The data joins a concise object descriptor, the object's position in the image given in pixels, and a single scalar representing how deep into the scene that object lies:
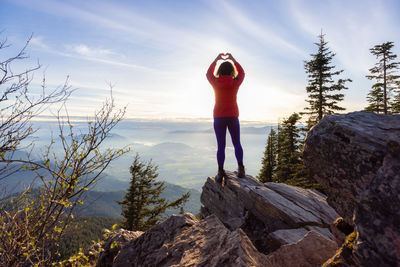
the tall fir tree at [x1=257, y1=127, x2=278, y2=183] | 30.91
